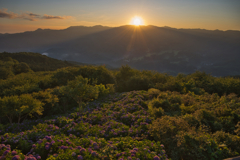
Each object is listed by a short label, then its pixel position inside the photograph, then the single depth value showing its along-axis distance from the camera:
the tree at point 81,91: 7.56
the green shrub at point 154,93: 10.75
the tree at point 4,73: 20.08
